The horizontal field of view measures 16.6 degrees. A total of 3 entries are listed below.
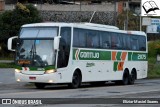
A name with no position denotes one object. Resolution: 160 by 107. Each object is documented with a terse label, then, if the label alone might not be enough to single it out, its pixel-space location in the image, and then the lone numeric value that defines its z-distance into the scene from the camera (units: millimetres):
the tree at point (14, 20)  57875
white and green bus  26125
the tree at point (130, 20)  70981
